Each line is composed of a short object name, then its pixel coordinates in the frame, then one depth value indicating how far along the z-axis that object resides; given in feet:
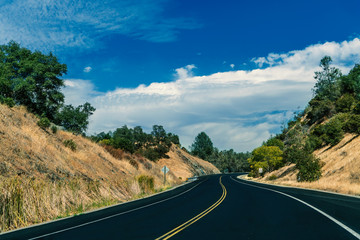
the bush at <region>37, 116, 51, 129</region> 101.62
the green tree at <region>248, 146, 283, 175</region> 210.38
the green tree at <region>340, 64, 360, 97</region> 209.36
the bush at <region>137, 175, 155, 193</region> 94.73
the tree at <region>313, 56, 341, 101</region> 246.47
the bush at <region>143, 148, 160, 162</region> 252.50
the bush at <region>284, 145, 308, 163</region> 140.16
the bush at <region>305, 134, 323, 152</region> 170.50
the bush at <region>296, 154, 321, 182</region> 126.41
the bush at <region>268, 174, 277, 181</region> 179.28
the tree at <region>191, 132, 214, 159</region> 535.19
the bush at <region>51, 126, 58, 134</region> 108.17
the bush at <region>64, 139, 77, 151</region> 102.44
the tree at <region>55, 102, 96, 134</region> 134.51
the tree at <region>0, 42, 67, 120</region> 104.83
